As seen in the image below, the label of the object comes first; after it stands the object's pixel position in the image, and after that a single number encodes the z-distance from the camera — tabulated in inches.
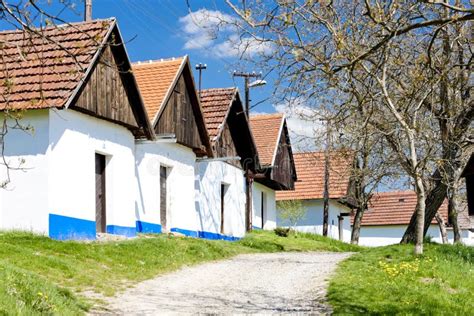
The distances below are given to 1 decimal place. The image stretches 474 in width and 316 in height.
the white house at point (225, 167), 1107.9
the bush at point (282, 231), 1334.9
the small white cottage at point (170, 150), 916.0
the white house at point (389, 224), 2294.5
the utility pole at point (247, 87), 1274.6
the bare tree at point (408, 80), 417.7
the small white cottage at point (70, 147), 700.0
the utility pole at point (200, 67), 1701.0
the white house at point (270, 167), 1417.3
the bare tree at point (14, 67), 703.1
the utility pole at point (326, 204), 1504.7
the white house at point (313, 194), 1682.1
